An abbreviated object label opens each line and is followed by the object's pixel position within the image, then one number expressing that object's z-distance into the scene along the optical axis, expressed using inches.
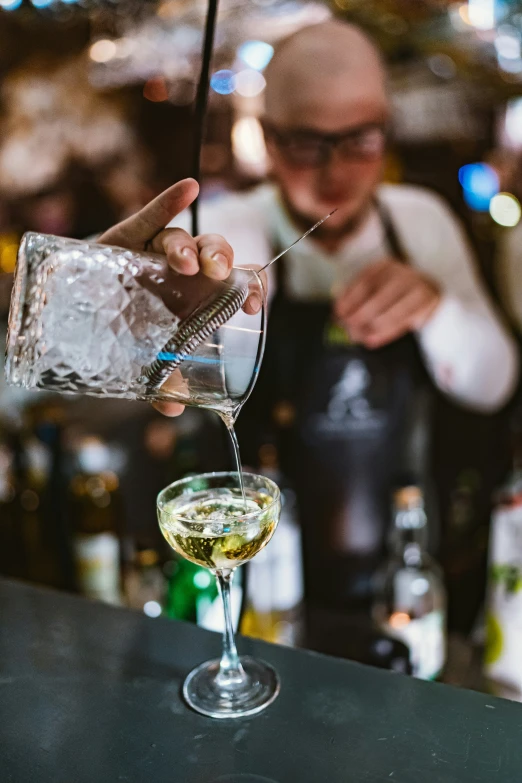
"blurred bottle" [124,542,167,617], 63.0
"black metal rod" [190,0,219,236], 26.1
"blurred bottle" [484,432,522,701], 55.7
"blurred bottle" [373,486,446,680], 55.6
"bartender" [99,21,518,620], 69.6
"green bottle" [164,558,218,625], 62.4
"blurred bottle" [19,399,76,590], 69.2
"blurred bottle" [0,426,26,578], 69.4
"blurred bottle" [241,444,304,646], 62.9
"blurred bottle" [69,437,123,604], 62.4
